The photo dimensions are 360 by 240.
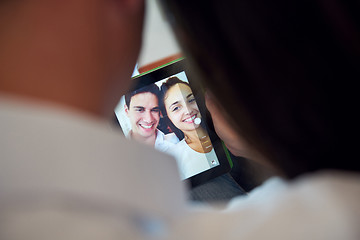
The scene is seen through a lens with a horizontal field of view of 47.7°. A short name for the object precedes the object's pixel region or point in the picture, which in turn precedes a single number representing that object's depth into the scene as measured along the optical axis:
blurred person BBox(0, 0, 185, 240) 0.25
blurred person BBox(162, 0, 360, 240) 0.31
